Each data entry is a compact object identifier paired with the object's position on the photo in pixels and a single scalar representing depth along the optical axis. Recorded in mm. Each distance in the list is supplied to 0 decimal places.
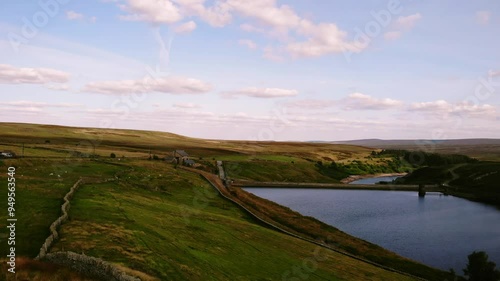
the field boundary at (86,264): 29859
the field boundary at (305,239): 58531
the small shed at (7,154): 102188
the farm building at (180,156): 147575
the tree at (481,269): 54250
